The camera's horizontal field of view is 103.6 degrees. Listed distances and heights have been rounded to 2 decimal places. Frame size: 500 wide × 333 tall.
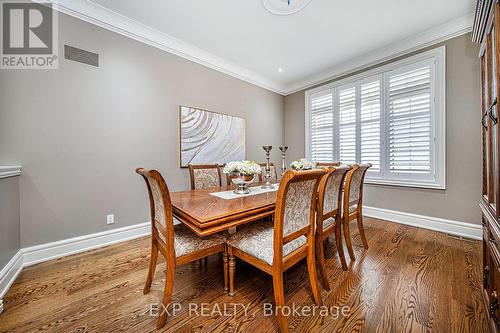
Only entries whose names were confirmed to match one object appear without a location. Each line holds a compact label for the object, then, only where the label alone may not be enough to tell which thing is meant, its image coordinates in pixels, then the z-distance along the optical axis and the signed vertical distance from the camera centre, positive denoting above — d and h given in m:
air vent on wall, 2.16 +1.28
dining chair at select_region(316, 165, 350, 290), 1.61 -0.40
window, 2.77 +0.73
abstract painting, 3.07 +0.51
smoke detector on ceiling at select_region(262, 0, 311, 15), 2.18 +1.83
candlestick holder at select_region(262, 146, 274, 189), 2.36 -0.22
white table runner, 1.87 -0.27
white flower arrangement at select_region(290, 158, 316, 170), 2.44 +0.01
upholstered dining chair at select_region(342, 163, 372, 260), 1.99 -0.36
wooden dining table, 1.21 -0.30
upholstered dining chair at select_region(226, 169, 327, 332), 1.15 -0.52
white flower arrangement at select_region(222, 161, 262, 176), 1.94 -0.02
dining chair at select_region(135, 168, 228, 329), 1.23 -0.54
